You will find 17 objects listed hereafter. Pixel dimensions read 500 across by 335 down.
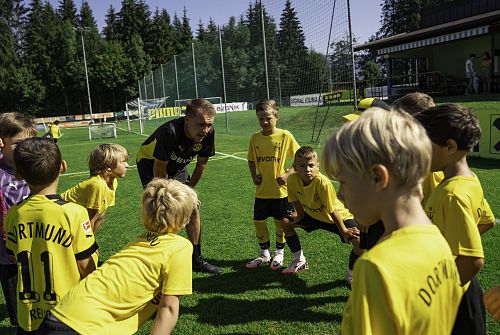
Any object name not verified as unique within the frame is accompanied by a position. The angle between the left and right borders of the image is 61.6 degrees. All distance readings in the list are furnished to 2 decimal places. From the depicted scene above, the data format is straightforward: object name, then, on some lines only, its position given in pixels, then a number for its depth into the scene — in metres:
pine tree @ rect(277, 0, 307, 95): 15.03
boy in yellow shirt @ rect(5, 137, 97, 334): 2.43
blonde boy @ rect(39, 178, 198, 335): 2.18
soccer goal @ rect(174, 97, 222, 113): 26.63
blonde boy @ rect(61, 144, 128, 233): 4.43
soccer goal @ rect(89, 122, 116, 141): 28.33
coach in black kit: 4.49
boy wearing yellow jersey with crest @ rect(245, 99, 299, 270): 5.04
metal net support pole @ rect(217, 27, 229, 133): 21.45
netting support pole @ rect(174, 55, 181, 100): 29.05
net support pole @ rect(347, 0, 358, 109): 10.92
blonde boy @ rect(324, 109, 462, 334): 1.21
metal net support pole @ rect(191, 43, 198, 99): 25.97
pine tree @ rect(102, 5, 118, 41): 84.19
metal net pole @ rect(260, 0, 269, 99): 15.37
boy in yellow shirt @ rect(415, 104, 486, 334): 2.00
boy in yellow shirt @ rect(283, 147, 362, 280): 4.30
